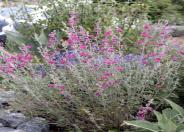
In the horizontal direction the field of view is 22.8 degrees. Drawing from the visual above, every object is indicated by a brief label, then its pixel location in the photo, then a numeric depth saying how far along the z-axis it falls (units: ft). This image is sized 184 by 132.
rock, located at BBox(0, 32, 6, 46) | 30.27
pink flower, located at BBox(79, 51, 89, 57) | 13.44
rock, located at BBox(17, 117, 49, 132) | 14.25
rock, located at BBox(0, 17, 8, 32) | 32.42
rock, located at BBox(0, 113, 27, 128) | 14.96
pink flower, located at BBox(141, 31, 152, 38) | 14.05
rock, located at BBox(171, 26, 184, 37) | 32.89
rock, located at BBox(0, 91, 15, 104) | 15.59
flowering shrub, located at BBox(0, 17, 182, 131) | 13.30
